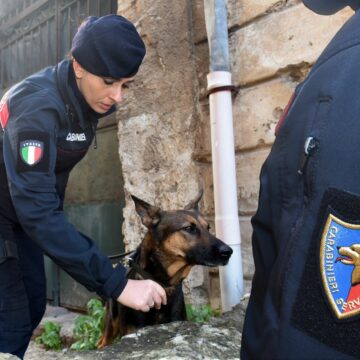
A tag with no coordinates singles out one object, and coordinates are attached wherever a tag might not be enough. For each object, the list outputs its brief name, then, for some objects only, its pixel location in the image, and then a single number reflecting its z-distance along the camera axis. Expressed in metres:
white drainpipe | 2.95
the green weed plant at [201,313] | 3.15
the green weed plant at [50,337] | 4.12
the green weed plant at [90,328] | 3.47
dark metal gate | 4.86
